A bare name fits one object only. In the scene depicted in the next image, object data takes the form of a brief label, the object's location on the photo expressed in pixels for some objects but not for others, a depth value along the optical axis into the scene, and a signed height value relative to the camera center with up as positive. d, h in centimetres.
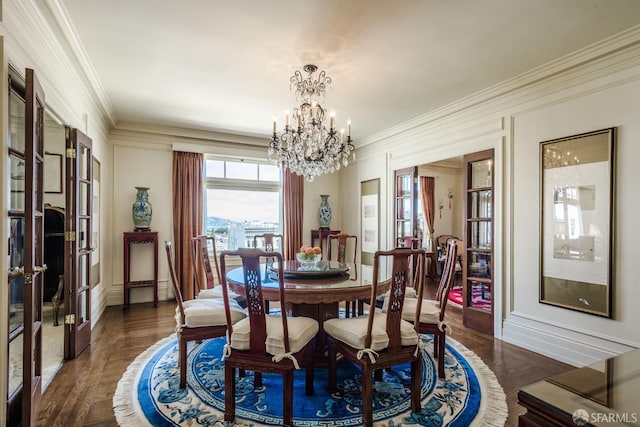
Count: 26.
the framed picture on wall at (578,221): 267 -8
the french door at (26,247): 176 -22
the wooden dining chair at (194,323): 238 -85
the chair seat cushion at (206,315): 238 -80
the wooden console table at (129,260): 455 -72
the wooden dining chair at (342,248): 336 -63
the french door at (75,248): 289 -35
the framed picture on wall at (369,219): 562 -14
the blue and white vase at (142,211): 466 -1
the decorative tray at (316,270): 279 -54
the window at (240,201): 561 +18
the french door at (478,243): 369 -38
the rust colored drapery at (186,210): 505 +1
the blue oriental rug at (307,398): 201 -132
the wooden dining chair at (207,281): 310 -76
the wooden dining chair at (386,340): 194 -83
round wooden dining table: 227 -58
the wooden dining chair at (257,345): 192 -84
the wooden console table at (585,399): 76 -49
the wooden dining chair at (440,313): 254 -82
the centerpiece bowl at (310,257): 323 -47
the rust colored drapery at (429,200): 750 +27
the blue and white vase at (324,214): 624 -6
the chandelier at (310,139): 304 +69
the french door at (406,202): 483 +15
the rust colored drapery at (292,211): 599 +0
